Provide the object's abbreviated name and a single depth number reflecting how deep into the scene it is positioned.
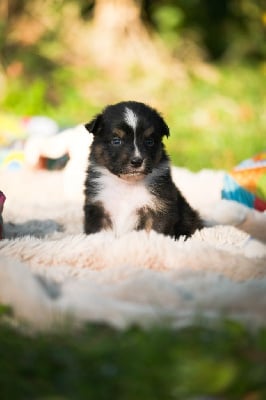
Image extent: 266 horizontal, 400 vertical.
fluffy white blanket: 2.96
